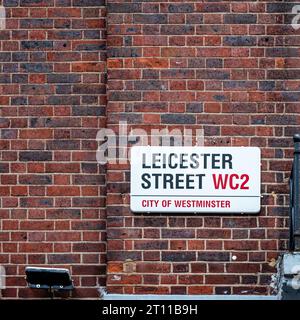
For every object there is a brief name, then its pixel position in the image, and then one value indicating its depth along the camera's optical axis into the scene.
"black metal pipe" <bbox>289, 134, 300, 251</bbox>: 8.98
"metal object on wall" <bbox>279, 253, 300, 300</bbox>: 9.30
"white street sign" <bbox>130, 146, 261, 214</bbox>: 9.86
